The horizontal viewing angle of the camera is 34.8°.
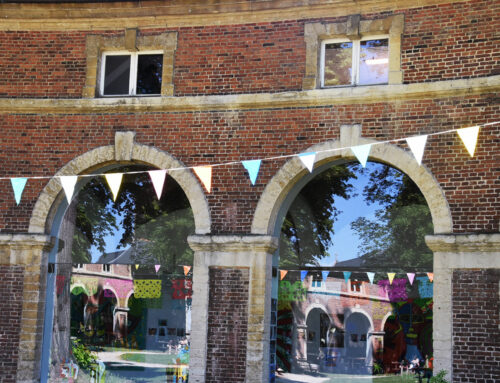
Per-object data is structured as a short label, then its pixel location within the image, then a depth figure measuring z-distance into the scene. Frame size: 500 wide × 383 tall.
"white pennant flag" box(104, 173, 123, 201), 12.70
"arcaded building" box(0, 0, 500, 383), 12.17
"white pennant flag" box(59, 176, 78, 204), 13.12
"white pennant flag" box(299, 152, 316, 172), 12.45
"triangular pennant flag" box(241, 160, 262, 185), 12.67
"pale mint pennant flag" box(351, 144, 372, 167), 11.98
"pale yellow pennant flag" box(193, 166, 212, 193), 13.25
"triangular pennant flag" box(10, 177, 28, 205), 13.56
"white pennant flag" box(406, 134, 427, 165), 11.48
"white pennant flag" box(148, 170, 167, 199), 12.58
